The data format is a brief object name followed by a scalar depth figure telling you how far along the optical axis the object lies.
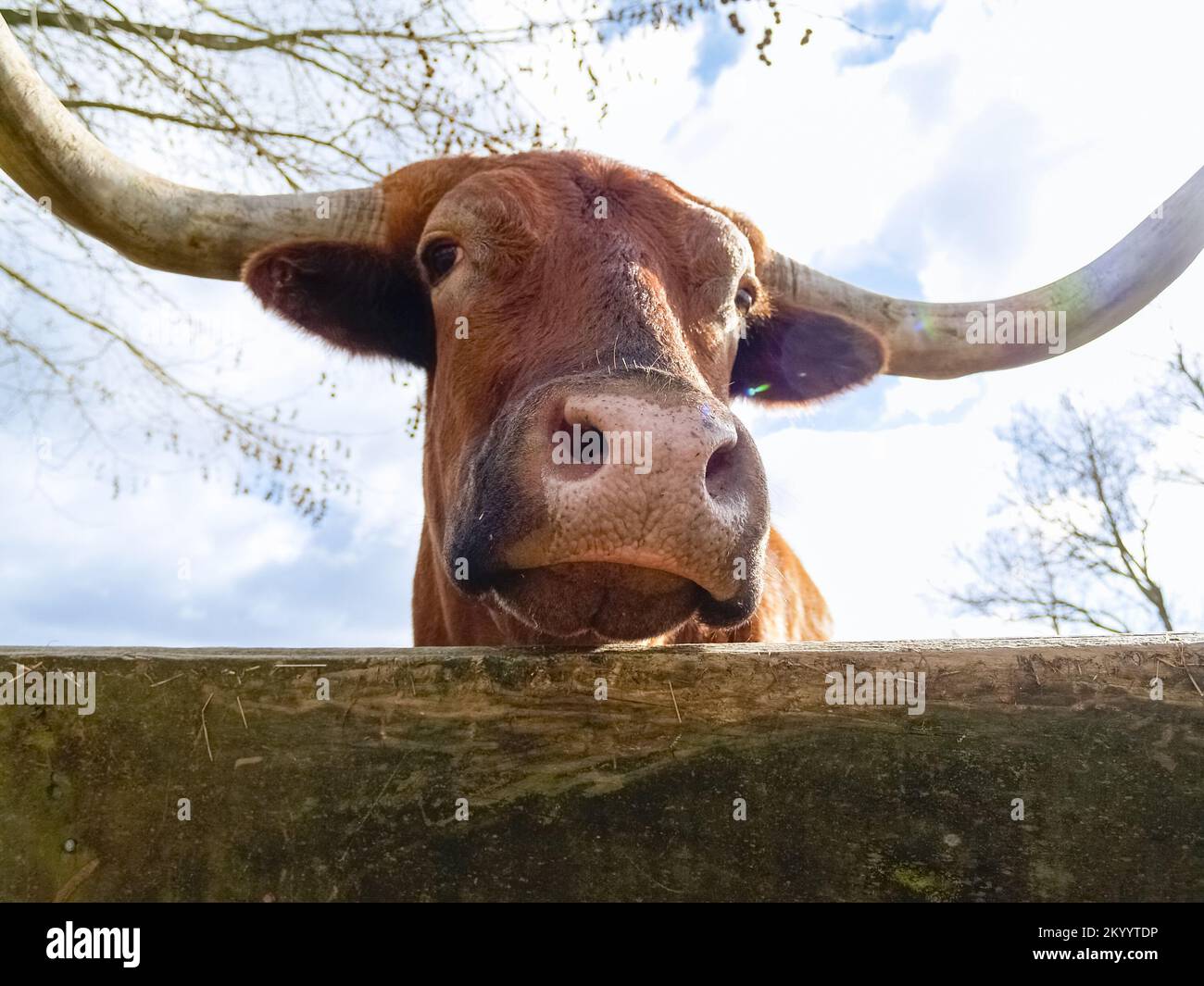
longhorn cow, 0.62
